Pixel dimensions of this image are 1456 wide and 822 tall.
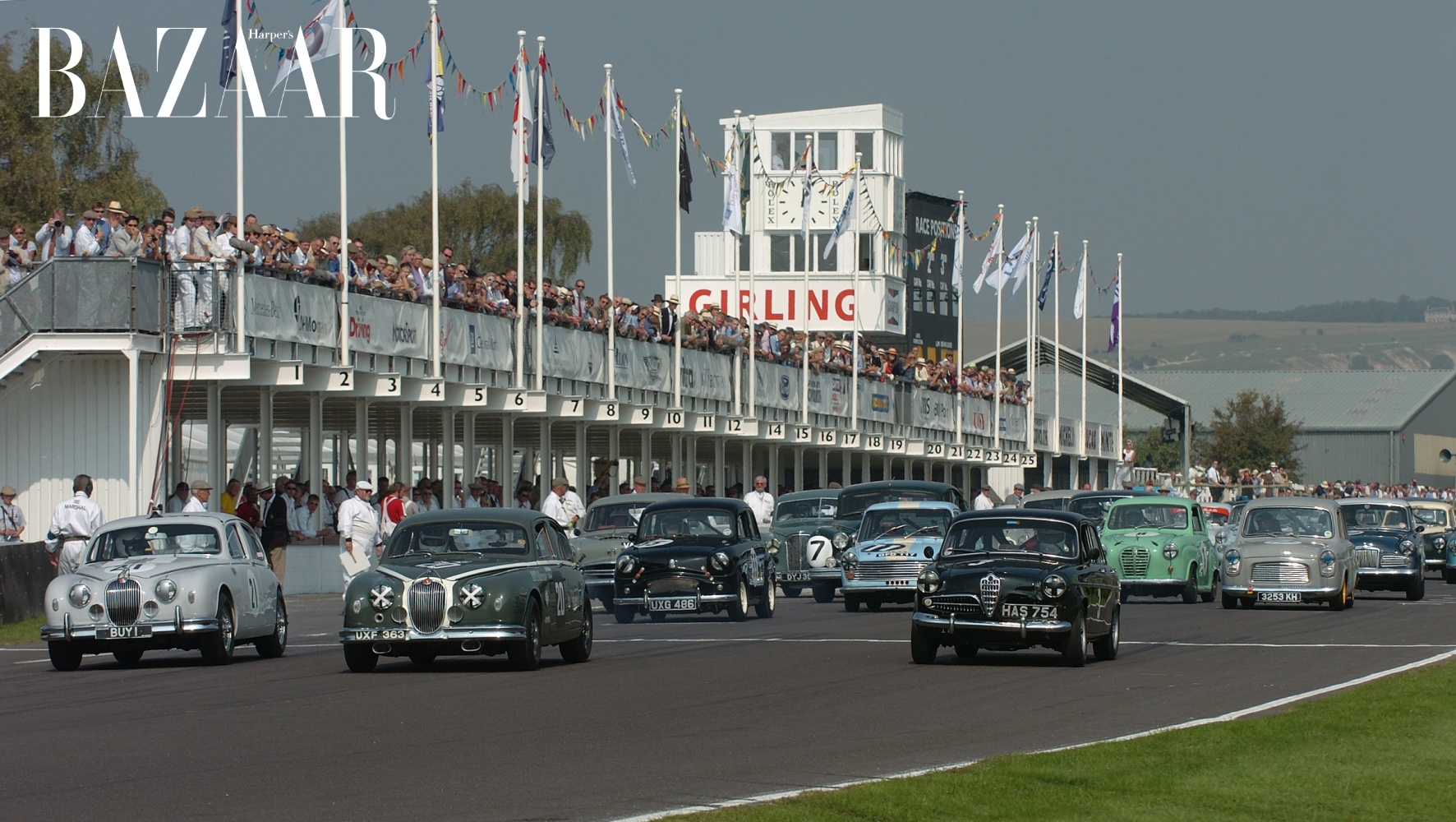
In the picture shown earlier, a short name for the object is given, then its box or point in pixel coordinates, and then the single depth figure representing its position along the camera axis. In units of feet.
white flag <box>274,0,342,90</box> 112.47
